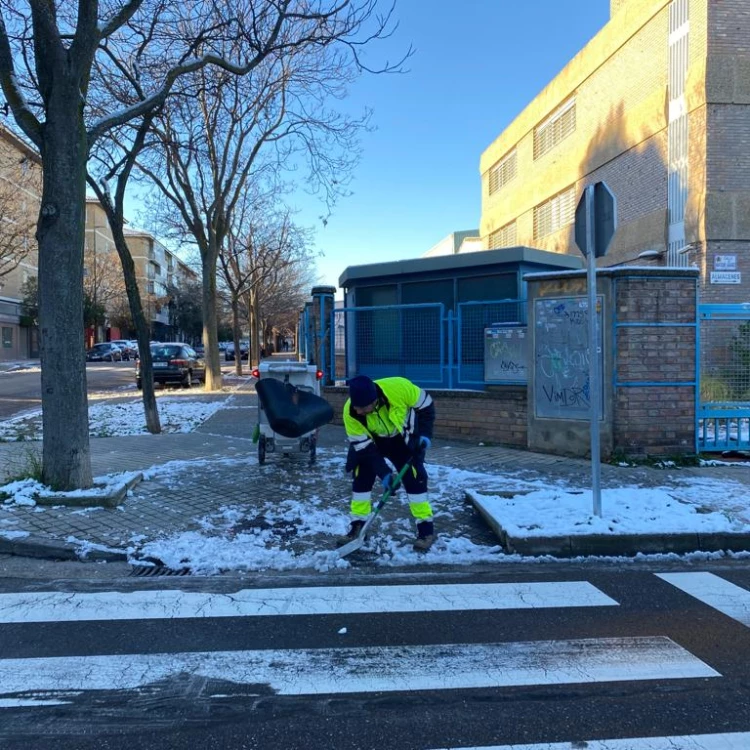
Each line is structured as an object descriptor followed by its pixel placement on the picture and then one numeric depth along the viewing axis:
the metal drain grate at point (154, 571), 4.84
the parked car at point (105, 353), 49.28
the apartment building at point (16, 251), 27.19
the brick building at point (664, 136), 14.92
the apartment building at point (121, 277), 54.44
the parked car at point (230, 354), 53.39
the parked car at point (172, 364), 21.31
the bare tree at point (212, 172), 15.18
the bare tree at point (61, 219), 6.32
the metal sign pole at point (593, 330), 5.66
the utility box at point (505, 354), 9.27
